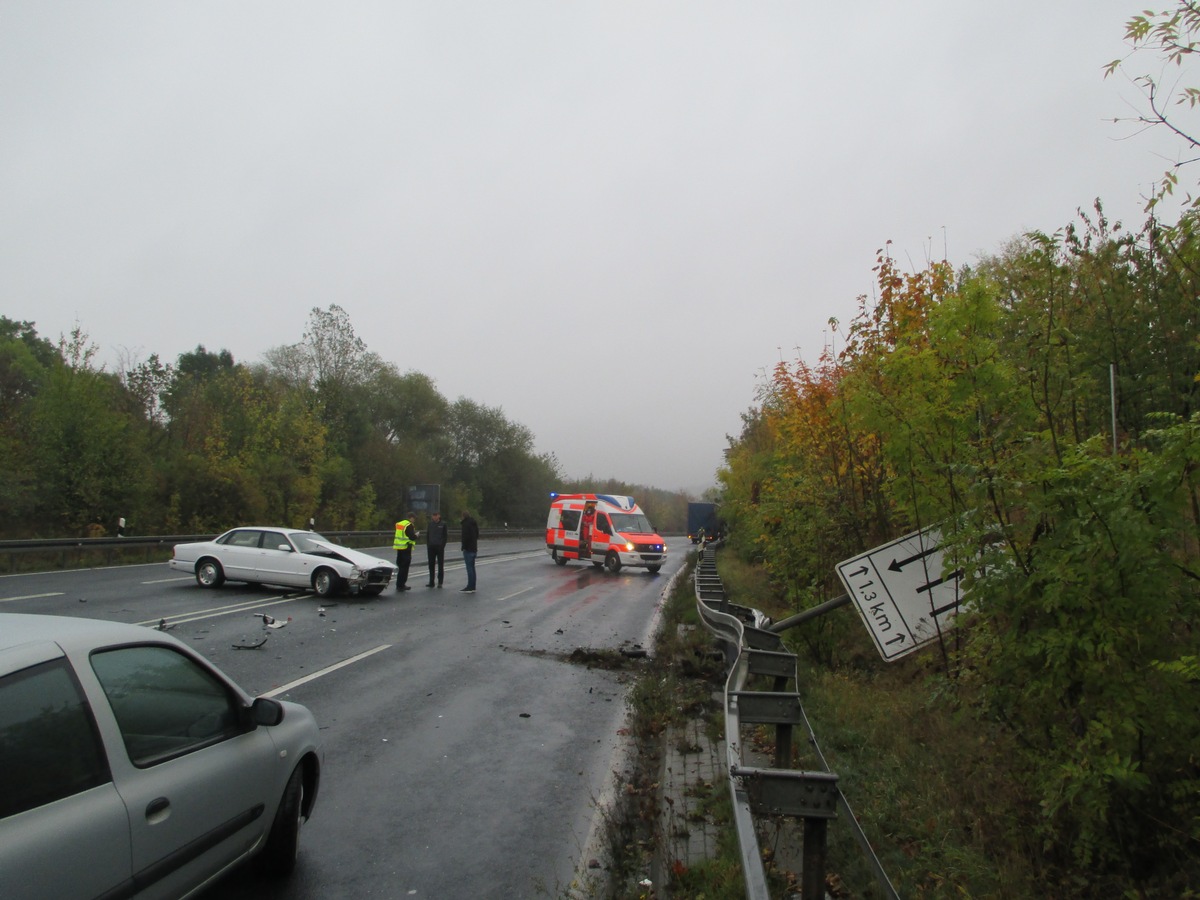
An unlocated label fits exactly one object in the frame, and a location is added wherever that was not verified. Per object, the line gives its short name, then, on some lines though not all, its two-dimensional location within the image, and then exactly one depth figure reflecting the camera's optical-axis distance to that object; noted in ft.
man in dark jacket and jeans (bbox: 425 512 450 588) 68.90
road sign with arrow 19.90
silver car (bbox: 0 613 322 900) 9.36
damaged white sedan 58.59
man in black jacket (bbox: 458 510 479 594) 65.98
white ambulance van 94.84
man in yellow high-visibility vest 65.87
